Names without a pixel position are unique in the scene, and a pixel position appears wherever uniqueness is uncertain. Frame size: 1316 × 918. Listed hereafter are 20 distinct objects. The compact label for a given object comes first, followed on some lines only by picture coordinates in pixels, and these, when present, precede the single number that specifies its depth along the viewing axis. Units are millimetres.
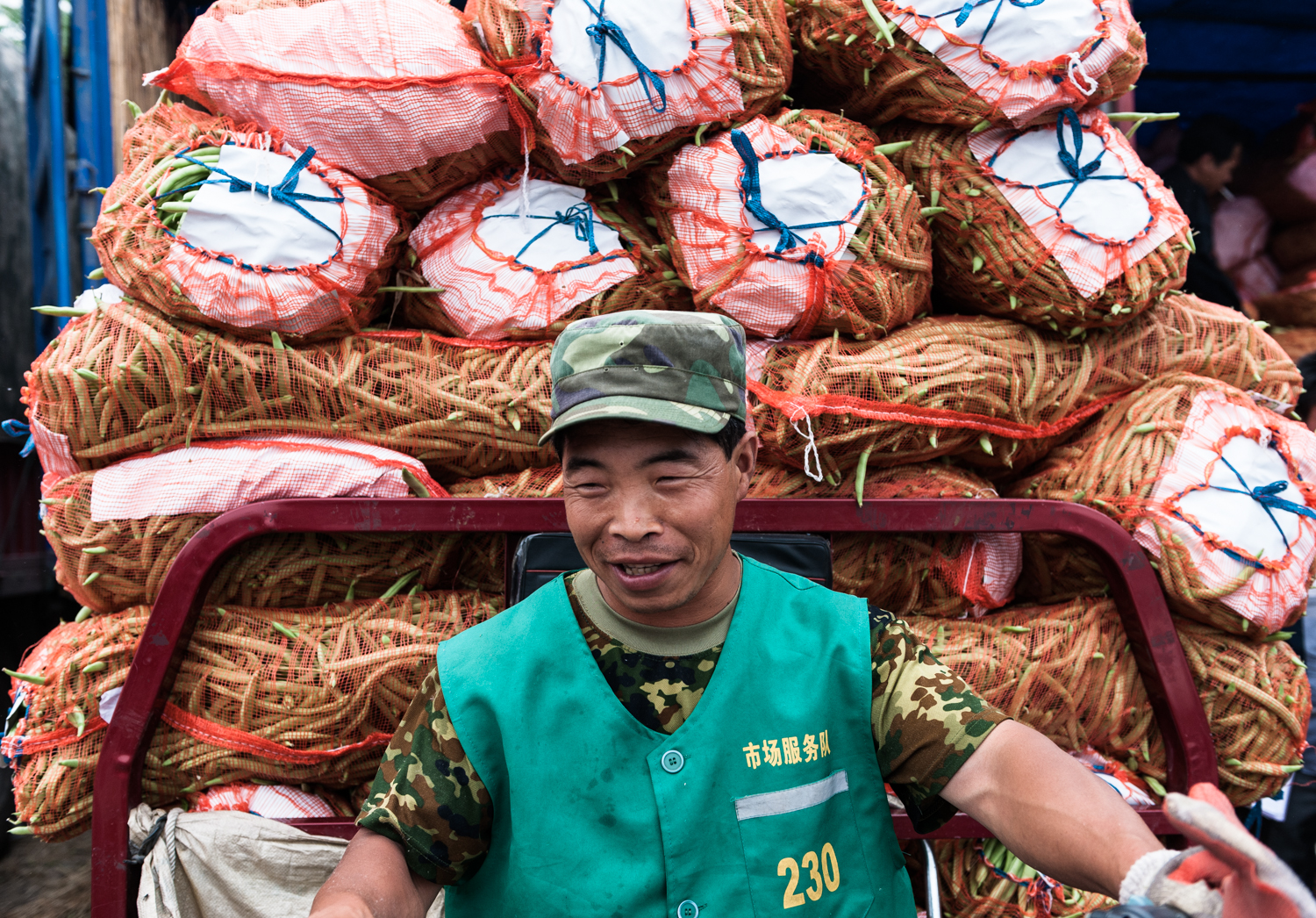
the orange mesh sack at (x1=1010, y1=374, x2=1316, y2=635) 1969
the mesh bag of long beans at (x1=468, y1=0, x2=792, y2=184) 1842
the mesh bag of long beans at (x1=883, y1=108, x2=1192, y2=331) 2002
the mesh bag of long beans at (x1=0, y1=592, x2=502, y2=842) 1943
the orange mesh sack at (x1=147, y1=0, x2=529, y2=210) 1886
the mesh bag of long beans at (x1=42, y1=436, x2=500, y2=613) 1928
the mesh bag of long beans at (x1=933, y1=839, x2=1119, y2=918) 2057
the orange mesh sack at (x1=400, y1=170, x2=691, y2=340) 2023
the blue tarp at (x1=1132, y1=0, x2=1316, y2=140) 4363
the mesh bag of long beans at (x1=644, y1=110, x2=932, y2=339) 1944
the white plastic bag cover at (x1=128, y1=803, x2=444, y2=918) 1857
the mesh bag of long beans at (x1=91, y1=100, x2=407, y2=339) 1874
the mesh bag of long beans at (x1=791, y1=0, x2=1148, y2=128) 1902
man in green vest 1162
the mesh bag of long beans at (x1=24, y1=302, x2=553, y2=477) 1916
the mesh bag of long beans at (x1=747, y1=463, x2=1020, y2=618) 2094
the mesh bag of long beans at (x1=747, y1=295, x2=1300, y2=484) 1989
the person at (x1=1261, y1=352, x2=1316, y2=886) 2775
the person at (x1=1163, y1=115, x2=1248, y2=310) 4277
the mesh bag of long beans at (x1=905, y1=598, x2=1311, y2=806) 2055
